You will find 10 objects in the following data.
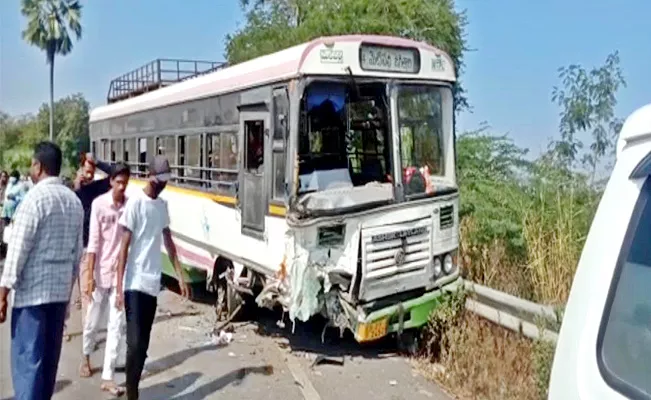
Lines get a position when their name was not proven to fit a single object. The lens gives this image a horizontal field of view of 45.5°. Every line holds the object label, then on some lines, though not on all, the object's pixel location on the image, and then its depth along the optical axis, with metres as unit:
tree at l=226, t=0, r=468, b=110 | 17.67
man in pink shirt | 7.20
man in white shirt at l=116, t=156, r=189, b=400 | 6.31
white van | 1.86
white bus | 7.65
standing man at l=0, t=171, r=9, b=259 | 14.93
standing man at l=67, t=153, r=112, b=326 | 8.75
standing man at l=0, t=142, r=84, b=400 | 5.39
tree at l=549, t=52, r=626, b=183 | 9.45
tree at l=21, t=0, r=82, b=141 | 53.09
